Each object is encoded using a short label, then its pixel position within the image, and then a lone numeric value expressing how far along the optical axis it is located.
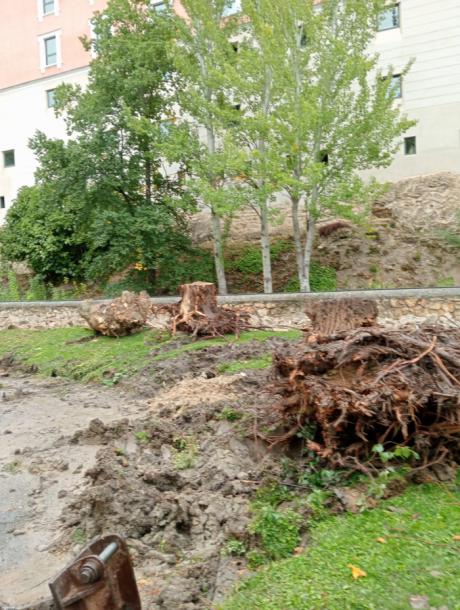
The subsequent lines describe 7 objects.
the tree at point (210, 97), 18.38
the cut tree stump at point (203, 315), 12.77
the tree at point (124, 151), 20.53
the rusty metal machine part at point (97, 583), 3.31
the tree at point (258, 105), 17.11
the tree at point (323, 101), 16.97
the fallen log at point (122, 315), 14.13
